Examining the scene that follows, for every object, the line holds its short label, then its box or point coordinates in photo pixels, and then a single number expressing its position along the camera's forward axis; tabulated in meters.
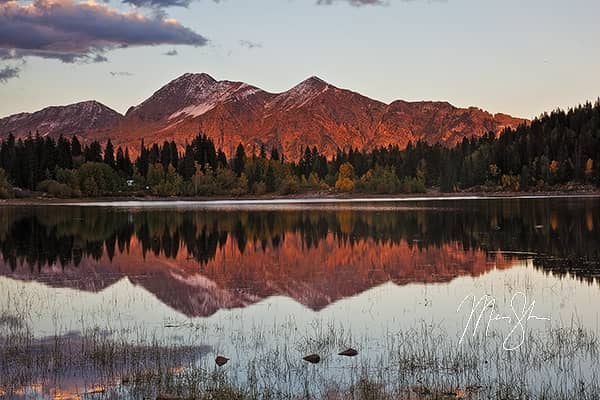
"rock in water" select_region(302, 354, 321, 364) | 17.44
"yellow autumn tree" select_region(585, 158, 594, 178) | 185.86
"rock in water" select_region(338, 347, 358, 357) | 18.12
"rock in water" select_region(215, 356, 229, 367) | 17.33
